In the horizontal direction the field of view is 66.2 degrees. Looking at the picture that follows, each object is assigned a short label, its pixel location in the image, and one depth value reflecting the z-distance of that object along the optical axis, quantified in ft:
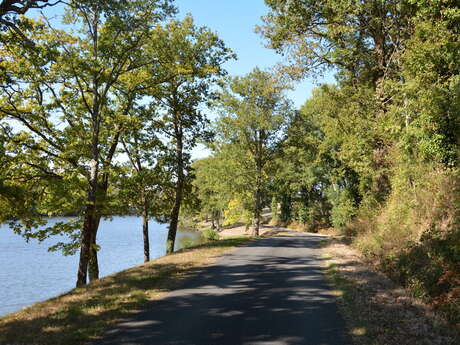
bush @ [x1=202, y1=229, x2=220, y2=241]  132.04
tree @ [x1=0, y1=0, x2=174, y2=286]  51.93
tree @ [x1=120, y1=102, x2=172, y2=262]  63.82
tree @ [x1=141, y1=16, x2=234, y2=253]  70.38
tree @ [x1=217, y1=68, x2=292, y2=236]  119.34
